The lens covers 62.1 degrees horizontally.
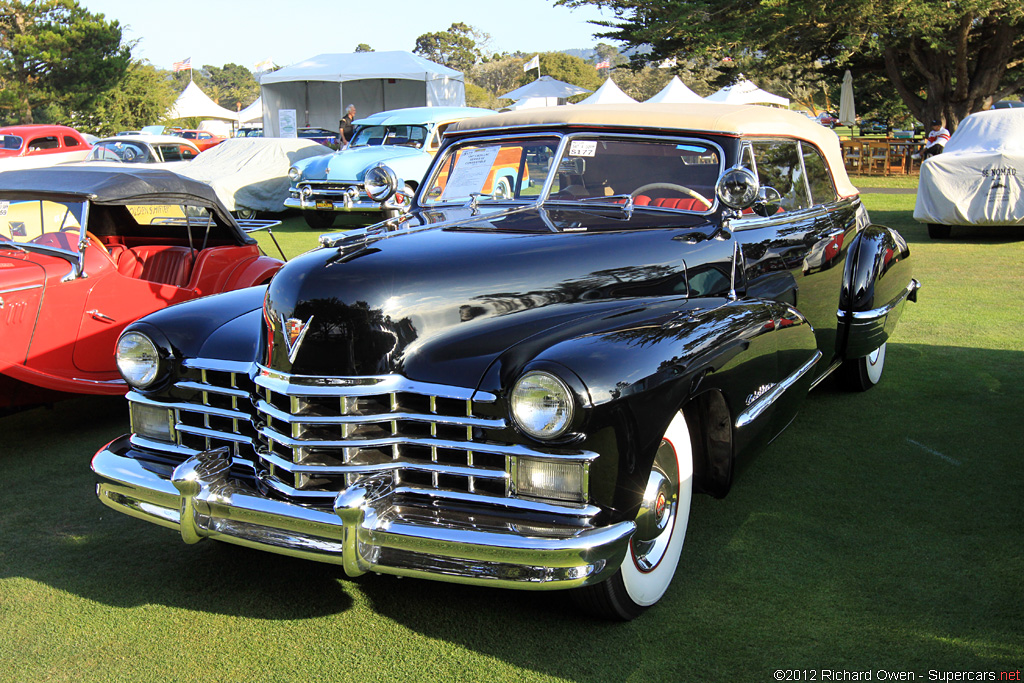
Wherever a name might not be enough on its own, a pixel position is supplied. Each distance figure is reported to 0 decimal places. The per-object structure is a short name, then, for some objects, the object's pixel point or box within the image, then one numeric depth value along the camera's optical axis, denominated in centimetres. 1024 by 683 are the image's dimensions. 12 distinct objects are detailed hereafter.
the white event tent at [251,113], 4834
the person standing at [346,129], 1698
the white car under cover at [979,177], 1049
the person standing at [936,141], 1647
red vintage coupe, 1734
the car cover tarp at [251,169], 1464
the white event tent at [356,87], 2380
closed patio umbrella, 2447
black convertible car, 244
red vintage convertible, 441
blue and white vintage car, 1330
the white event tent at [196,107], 4472
